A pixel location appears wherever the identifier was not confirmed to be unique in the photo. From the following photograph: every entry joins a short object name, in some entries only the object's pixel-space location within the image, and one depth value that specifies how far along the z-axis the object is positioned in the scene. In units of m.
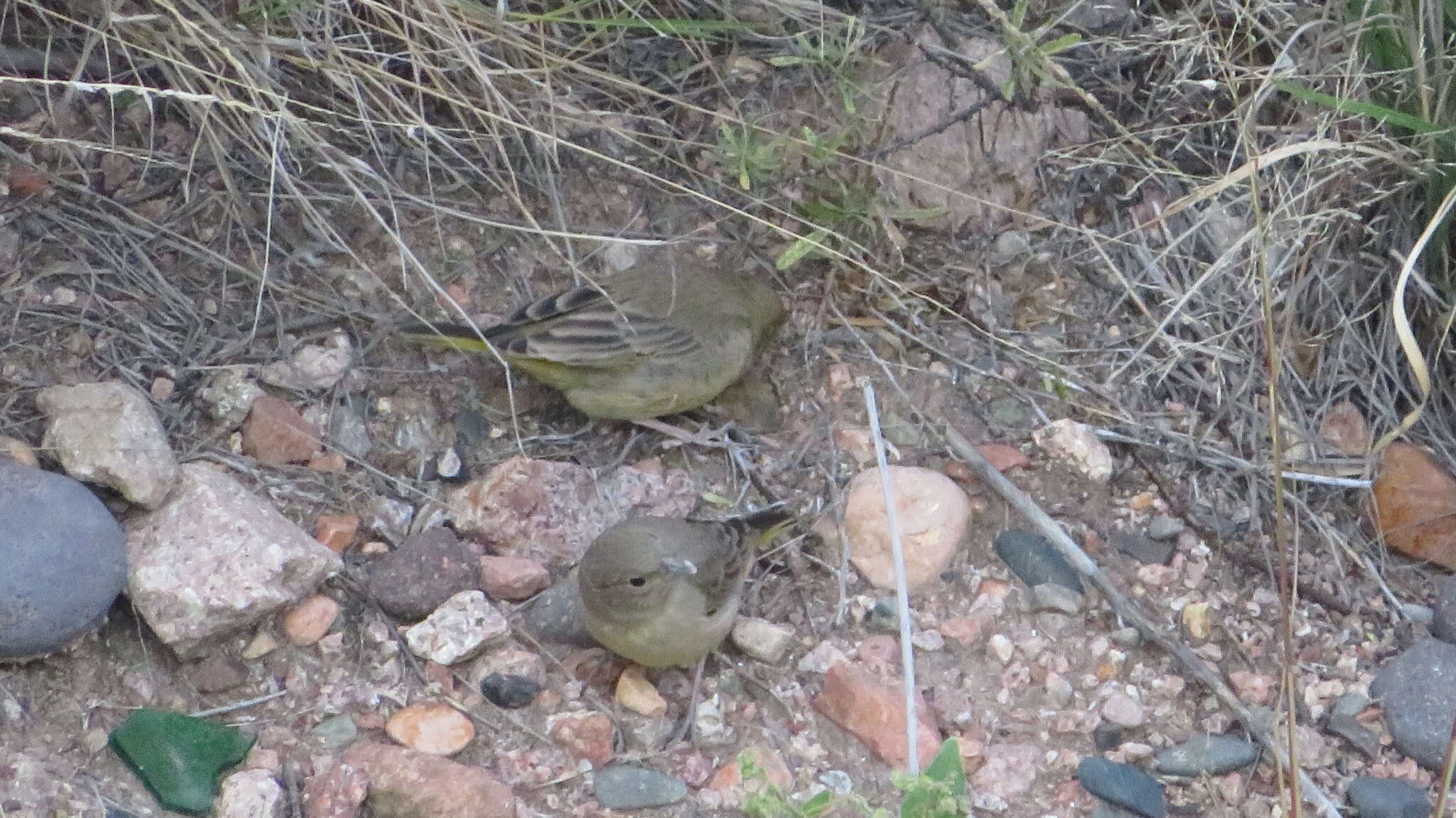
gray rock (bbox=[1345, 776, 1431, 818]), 3.60
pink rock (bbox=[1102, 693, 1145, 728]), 3.79
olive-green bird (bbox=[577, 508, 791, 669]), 3.75
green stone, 3.27
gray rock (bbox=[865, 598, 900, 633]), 4.02
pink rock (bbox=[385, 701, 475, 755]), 3.57
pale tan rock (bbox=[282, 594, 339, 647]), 3.74
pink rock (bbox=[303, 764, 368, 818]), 3.31
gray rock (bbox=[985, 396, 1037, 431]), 4.48
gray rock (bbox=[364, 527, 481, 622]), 3.85
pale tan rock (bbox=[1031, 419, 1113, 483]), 4.30
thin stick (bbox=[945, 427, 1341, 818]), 3.64
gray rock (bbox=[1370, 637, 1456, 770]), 3.76
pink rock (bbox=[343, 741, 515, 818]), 3.34
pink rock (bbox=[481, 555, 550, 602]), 3.98
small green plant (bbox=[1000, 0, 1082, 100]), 4.28
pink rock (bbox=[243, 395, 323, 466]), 4.09
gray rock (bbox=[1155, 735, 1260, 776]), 3.66
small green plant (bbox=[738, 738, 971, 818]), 2.30
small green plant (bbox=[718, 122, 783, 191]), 4.43
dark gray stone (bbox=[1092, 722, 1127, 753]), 3.75
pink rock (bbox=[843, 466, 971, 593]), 4.13
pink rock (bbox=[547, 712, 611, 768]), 3.64
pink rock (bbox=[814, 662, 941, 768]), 3.67
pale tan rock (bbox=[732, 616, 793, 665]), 3.96
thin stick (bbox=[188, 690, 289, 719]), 3.50
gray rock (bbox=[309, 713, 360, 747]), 3.53
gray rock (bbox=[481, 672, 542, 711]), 3.74
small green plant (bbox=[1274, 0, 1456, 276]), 4.19
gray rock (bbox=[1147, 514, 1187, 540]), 4.22
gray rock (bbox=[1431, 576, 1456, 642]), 4.04
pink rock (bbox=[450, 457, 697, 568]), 4.11
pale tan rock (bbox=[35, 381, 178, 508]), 3.65
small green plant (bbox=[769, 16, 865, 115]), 4.51
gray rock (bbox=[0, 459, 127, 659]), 3.30
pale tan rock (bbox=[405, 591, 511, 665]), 3.77
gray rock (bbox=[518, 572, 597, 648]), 3.97
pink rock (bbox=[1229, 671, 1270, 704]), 3.87
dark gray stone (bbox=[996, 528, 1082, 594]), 4.12
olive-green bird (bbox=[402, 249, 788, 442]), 4.37
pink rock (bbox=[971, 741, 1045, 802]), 3.63
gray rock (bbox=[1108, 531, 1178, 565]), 4.19
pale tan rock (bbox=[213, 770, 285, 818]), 3.27
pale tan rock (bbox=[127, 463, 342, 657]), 3.53
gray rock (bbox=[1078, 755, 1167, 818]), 3.55
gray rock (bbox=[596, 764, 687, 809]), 3.51
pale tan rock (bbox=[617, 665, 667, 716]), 3.84
